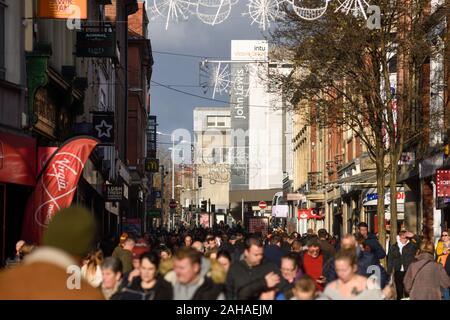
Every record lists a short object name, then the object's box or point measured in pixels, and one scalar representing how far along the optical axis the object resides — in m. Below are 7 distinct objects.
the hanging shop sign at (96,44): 29.47
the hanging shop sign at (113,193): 42.59
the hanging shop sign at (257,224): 58.58
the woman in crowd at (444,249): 20.05
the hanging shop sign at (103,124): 36.47
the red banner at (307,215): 58.22
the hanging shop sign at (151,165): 77.88
